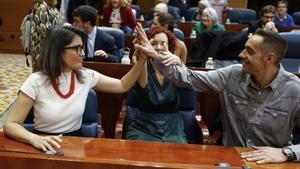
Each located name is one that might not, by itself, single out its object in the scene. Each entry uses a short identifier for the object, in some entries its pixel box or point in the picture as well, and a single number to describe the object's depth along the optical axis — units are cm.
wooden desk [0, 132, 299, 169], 161
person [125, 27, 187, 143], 271
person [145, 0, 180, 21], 650
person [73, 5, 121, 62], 438
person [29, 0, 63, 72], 517
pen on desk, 170
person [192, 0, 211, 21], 736
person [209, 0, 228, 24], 855
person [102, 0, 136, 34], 652
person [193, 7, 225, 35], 588
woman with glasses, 216
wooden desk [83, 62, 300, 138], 338
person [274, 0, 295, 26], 823
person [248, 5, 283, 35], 612
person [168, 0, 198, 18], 948
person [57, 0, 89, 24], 674
